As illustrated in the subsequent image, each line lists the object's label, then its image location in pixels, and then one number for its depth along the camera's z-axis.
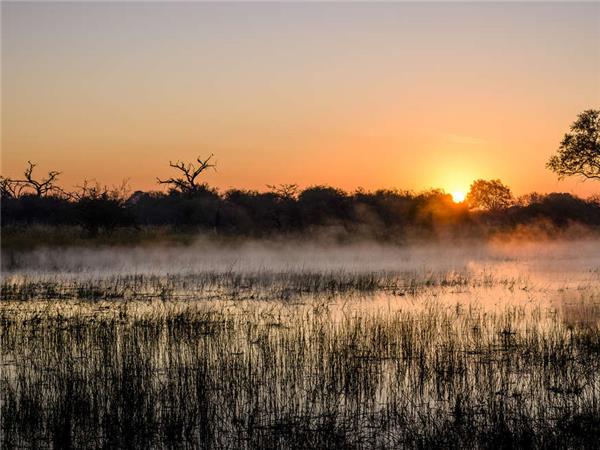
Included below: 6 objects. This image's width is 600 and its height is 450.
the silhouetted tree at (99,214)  42.09
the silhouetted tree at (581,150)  41.56
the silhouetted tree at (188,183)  63.16
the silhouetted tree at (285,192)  66.25
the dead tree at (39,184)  65.12
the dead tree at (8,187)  66.50
